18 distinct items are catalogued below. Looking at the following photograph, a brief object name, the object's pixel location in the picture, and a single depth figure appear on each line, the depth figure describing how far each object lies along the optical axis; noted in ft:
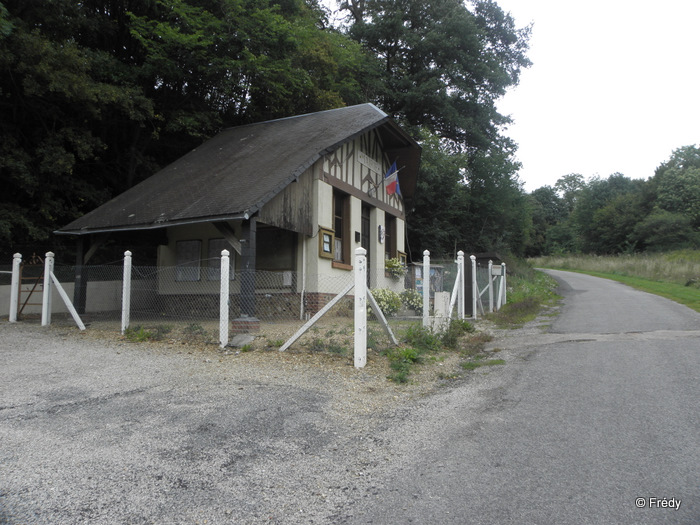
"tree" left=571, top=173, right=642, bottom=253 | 182.29
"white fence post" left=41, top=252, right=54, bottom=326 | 36.97
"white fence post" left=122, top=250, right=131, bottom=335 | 31.01
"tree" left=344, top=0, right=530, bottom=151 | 91.86
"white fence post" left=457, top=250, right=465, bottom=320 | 33.73
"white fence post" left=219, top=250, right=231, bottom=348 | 25.82
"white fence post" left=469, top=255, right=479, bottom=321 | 39.65
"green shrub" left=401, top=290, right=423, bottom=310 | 39.35
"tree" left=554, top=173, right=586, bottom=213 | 263.70
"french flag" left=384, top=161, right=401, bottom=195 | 50.49
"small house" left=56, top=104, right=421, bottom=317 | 35.35
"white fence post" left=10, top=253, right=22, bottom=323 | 38.24
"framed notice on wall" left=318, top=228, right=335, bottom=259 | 42.60
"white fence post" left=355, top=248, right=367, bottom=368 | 21.79
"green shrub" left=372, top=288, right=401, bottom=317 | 36.86
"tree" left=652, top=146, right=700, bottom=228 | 149.07
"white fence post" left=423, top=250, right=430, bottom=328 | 28.25
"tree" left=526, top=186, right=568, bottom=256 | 203.70
